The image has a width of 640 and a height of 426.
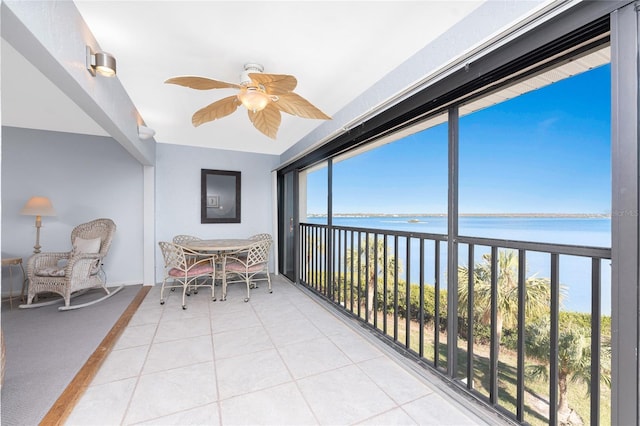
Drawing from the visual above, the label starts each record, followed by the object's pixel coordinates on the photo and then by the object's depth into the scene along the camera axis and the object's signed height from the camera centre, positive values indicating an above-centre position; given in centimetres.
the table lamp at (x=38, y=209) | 351 +4
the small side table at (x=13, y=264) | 328 -72
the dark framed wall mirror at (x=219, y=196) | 480 +29
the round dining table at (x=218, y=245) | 369 -46
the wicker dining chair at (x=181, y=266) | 344 -70
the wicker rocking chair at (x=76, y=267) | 325 -69
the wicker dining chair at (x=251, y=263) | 371 -70
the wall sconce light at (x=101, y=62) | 176 +97
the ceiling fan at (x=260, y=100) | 174 +82
